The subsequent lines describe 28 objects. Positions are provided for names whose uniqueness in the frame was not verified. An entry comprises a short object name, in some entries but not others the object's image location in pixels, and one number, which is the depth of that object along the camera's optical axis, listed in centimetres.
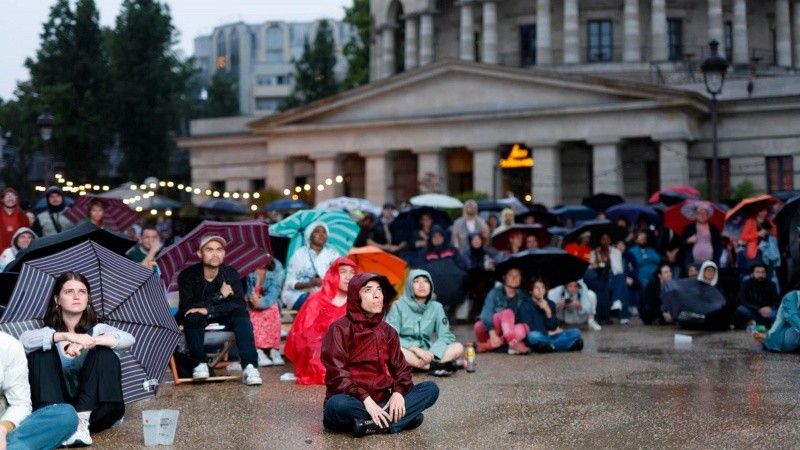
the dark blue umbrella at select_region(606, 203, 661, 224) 2528
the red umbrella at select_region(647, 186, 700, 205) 2723
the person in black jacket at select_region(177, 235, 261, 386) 1305
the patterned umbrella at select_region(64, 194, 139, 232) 2043
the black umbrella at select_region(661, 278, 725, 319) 1953
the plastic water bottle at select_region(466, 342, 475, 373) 1388
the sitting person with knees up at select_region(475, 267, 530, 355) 1612
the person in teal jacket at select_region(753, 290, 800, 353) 1554
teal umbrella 1768
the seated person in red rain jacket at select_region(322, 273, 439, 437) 962
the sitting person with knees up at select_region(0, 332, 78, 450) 805
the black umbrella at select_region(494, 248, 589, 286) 1672
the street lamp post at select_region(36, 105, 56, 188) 2917
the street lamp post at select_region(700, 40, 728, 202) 2612
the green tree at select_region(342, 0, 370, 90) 7262
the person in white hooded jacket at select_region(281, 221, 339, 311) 1681
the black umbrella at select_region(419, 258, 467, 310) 2114
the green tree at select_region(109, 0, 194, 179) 6681
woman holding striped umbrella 890
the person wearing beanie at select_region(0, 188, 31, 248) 1914
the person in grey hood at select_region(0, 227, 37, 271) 1639
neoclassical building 4516
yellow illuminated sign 4851
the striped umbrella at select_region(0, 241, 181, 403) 943
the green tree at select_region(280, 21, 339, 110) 8969
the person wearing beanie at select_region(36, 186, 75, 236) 1947
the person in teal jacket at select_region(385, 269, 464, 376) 1360
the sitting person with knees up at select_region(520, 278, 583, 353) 1633
